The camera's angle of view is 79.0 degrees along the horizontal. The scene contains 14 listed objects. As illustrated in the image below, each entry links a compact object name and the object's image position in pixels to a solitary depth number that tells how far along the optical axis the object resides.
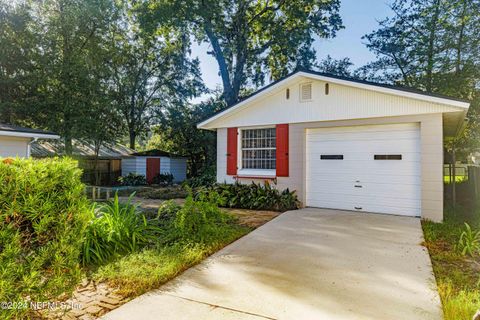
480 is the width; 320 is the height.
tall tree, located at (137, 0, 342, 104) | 16.97
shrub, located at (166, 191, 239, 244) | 4.89
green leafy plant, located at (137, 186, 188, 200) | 11.28
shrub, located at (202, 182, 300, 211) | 8.08
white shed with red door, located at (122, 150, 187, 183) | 20.52
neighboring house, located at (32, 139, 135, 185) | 18.33
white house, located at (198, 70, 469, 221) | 6.80
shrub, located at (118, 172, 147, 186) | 19.36
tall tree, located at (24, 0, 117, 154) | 16.12
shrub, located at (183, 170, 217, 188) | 13.45
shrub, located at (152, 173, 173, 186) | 19.95
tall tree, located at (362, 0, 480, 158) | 14.60
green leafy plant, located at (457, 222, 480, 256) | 4.33
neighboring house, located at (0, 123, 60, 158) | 9.21
